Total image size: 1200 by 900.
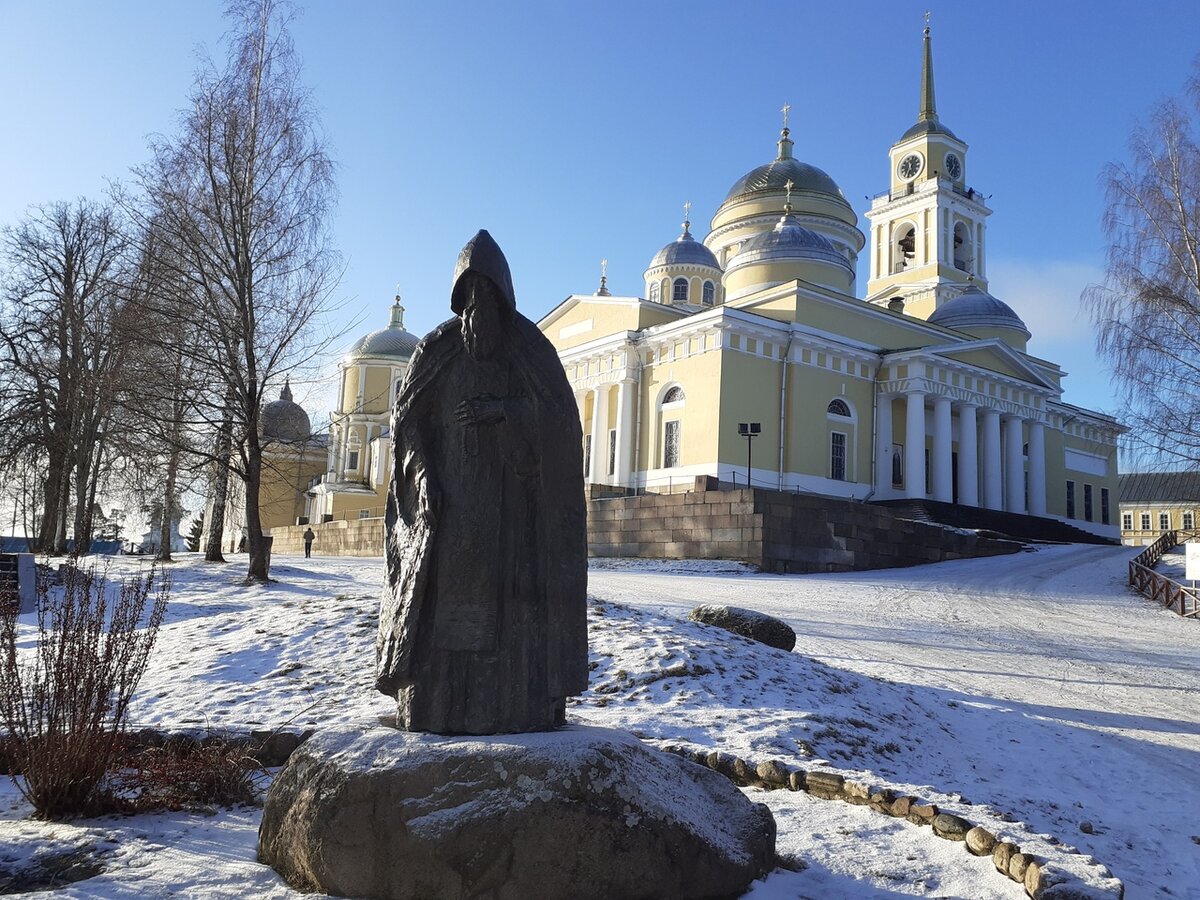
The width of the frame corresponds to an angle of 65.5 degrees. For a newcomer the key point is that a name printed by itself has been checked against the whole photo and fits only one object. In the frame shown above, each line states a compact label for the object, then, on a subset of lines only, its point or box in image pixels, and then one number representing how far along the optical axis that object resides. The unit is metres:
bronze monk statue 4.09
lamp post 26.57
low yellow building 73.81
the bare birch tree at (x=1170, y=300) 18.08
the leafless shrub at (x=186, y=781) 4.89
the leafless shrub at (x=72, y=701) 4.64
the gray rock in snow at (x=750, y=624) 10.04
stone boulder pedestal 3.48
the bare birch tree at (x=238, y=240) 16.58
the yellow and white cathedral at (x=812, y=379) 33.00
